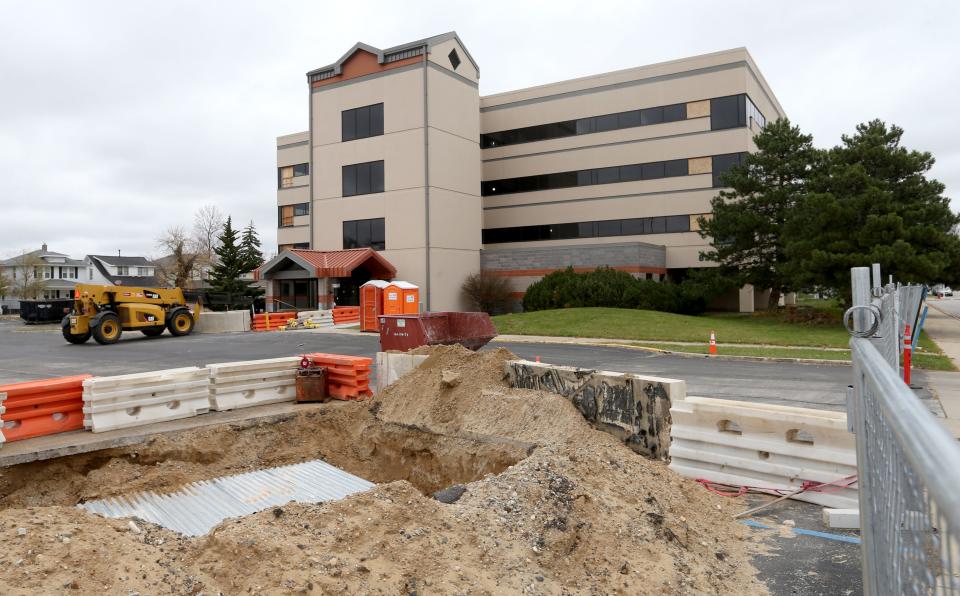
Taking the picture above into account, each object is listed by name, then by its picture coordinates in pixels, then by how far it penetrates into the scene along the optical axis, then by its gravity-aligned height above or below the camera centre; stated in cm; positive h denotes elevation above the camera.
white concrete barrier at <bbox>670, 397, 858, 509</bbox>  650 -160
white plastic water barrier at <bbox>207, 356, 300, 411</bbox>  1065 -140
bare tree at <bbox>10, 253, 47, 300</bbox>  7094 +275
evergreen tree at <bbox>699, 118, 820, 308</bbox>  3288 +471
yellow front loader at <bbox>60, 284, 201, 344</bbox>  2566 -49
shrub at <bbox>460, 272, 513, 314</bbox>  3925 +31
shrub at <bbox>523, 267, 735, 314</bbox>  3475 +32
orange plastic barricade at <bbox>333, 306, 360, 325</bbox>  3469 -80
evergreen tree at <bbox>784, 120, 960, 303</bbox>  2550 +319
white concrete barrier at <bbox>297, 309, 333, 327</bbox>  3331 -91
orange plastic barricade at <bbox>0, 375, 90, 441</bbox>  873 -145
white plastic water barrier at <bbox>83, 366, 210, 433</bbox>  917 -144
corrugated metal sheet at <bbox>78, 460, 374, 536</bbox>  723 -238
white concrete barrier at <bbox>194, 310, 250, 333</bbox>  3181 -105
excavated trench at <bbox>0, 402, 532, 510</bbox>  823 -223
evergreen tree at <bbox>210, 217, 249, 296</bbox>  5128 +275
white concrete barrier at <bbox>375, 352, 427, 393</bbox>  1152 -121
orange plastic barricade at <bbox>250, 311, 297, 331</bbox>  3250 -103
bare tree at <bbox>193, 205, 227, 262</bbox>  7759 +775
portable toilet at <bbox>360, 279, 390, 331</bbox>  3077 -32
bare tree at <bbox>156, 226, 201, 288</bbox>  6047 +379
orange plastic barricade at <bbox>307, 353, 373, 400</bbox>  1151 -136
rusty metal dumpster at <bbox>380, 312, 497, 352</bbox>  1572 -78
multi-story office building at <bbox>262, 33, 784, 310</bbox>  3812 +866
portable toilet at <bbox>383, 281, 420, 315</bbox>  3072 +0
